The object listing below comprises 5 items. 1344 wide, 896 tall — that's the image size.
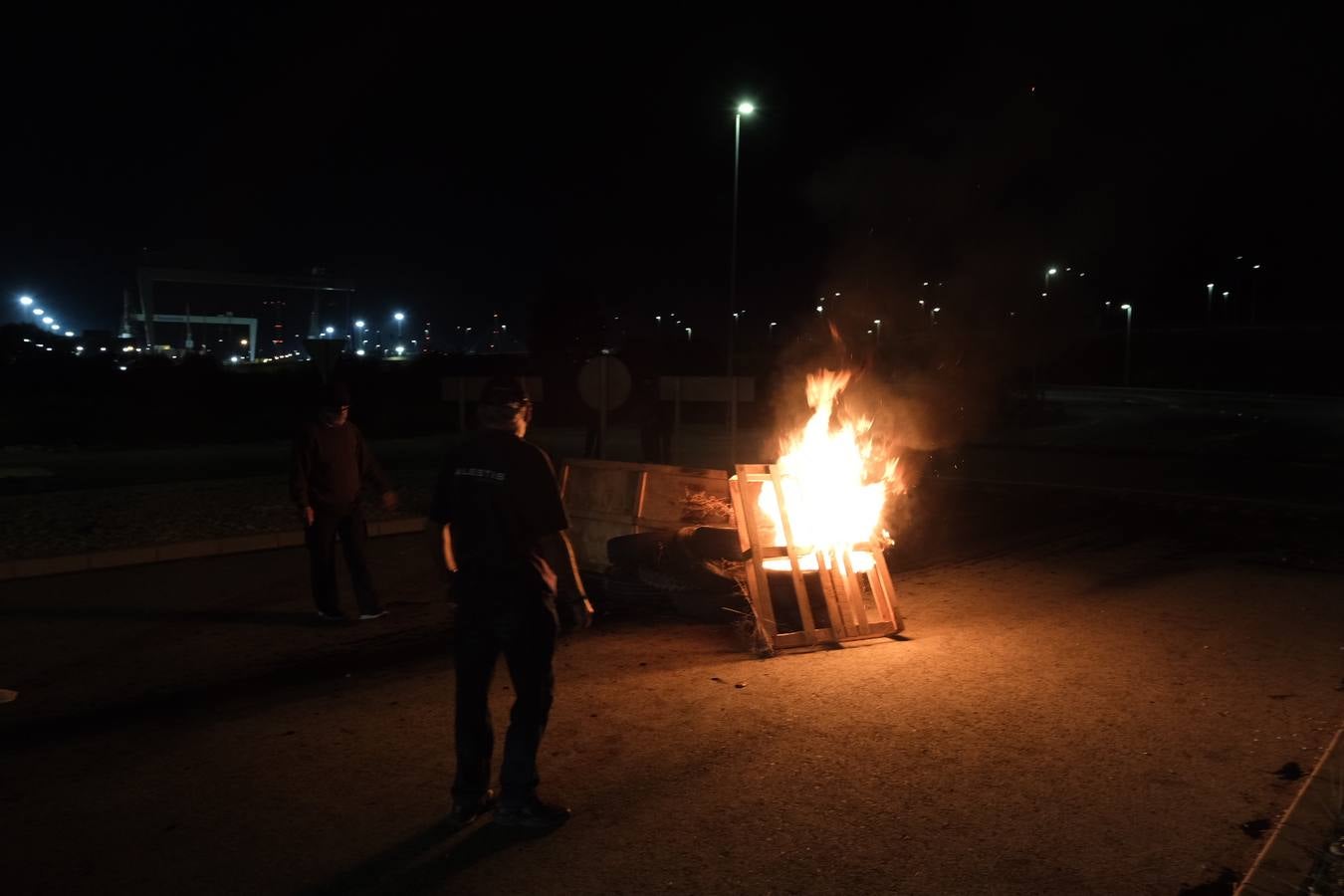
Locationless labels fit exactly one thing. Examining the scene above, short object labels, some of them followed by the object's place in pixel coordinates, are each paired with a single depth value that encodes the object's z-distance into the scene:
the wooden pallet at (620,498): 9.04
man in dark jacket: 7.74
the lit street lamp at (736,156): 23.12
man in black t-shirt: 4.22
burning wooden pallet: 7.16
